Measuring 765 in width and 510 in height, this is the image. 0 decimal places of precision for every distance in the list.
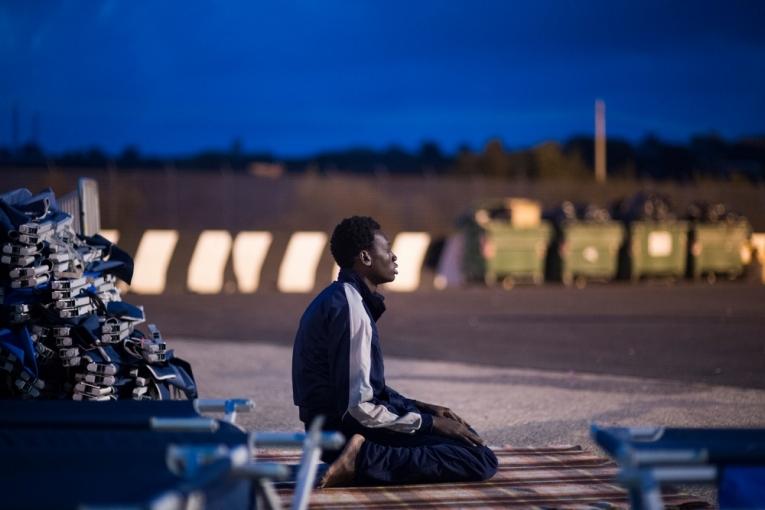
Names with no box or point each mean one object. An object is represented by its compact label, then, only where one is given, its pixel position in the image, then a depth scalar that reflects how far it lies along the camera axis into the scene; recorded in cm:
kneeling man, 541
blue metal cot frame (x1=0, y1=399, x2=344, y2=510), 310
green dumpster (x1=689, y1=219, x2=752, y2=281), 2862
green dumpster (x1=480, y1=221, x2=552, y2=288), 2627
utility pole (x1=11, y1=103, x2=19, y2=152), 6044
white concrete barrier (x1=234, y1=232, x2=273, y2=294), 2280
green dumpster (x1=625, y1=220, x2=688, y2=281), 2803
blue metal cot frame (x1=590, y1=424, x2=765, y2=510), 326
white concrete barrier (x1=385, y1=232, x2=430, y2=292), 2409
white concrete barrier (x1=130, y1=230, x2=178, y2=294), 2192
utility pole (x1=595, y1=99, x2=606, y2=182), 5202
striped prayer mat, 532
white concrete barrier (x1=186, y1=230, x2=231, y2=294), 2234
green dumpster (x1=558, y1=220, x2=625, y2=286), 2725
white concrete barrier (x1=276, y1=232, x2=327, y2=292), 2314
